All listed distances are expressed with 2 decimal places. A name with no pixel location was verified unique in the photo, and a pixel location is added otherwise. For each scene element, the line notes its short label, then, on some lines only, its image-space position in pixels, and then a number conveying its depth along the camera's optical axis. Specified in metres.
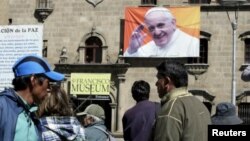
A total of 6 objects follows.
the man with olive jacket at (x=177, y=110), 6.51
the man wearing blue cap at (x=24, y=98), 5.44
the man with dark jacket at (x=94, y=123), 9.12
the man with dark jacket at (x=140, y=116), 9.62
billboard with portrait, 43.11
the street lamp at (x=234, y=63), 39.07
